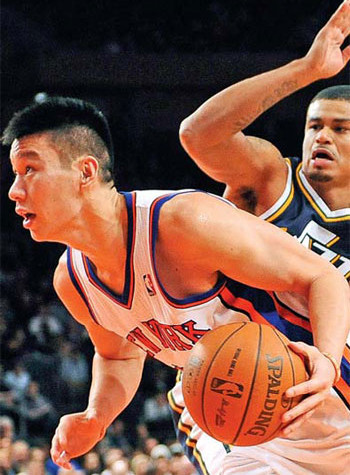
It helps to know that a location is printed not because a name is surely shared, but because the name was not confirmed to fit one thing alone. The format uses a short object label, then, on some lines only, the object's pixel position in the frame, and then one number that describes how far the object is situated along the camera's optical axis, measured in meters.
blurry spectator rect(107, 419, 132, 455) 8.34
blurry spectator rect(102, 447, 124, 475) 7.10
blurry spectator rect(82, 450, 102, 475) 7.58
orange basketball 2.17
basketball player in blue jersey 2.90
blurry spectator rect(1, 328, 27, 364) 9.22
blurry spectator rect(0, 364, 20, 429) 7.96
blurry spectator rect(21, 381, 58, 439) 8.05
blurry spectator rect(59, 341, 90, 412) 8.71
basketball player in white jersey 2.48
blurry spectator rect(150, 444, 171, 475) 6.98
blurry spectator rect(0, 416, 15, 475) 6.26
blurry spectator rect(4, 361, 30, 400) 8.41
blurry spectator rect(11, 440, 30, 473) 6.67
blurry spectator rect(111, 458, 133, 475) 6.78
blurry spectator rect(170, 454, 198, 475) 6.82
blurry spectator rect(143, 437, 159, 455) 8.14
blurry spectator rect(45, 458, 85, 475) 6.89
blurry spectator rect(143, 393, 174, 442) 8.77
